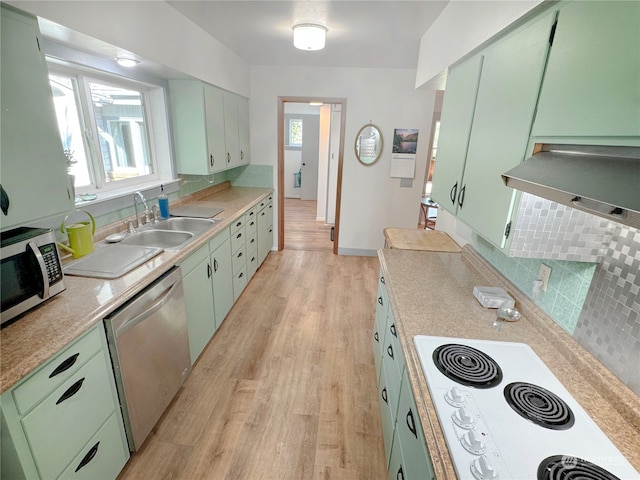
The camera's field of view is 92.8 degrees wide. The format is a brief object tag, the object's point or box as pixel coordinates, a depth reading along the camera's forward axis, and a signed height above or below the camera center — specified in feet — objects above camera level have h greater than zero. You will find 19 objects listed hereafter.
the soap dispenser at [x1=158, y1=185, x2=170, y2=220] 8.66 -1.75
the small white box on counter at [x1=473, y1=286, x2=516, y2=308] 4.89 -2.22
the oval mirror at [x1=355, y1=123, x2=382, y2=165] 13.48 +0.28
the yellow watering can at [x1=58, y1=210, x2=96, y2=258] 5.64 -1.79
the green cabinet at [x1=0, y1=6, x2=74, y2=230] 3.87 +0.09
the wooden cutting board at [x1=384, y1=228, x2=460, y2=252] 7.65 -2.26
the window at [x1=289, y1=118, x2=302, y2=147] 26.96 +1.22
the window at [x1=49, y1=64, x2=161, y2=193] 6.53 +0.29
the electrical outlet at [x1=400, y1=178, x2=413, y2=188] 14.01 -1.33
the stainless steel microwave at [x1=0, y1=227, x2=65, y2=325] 3.76 -1.68
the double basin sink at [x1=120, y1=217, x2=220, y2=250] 7.47 -2.27
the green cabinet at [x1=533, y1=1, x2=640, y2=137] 2.21 +0.68
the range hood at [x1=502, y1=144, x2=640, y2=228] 2.04 -0.15
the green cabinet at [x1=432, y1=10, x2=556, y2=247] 3.38 +0.45
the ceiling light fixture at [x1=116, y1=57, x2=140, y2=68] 6.62 +1.71
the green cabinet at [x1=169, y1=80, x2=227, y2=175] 9.29 +0.60
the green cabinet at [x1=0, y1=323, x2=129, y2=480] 3.36 -3.40
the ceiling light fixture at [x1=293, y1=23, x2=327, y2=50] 8.02 +2.88
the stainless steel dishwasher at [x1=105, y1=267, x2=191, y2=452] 4.80 -3.60
